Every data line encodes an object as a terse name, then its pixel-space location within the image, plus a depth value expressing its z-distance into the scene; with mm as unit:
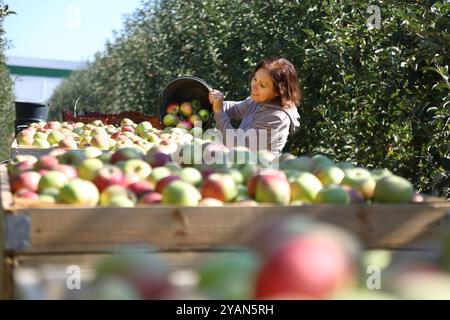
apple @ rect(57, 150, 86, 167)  4772
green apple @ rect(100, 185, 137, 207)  3756
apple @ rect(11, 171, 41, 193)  4142
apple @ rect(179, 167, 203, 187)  4303
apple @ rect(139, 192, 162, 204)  3844
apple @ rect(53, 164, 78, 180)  4341
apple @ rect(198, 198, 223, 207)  3727
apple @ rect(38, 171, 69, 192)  4047
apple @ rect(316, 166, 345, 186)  4529
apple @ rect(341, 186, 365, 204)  3883
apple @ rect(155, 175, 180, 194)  4031
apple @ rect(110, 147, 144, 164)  4995
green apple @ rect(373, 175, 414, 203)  3896
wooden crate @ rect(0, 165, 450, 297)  3226
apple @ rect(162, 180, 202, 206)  3754
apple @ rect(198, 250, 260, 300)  2528
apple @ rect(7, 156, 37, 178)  4617
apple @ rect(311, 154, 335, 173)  4765
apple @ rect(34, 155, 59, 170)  4528
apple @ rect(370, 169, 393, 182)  4452
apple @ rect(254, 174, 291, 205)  3940
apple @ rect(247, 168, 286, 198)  4154
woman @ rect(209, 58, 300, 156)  8843
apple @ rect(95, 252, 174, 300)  2643
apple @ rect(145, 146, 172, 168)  5034
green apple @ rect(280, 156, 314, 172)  4877
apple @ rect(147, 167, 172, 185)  4341
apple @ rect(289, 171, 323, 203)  4081
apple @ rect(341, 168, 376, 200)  4196
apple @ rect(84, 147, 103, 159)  5117
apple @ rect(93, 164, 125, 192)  4108
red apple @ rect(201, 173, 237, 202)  4035
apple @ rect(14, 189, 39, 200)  3781
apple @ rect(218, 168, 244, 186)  4387
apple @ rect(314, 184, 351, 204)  3773
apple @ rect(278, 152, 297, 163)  5428
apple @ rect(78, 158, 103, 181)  4294
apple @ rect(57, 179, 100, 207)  3694
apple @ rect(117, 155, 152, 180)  4590
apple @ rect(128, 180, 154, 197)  4081
